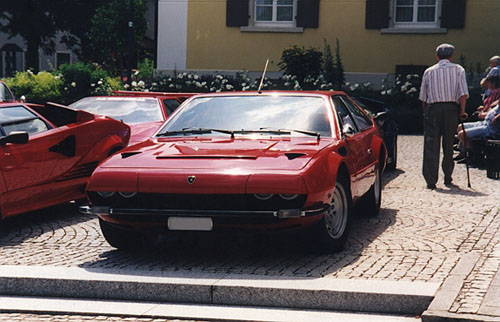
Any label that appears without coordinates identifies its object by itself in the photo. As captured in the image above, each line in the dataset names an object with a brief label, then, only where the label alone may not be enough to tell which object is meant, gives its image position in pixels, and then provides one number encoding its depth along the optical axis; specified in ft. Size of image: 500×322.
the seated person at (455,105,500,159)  44.86
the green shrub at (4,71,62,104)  77.10
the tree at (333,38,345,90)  74.54
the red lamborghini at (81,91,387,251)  22.39
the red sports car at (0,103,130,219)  28.94
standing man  38.88
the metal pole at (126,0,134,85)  82.21
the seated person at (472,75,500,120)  47.73
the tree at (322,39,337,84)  75.05
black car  45.00
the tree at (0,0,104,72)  135.74
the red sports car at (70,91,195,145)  41.16
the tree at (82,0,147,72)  113.80
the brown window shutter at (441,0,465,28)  76.59
